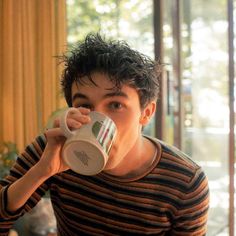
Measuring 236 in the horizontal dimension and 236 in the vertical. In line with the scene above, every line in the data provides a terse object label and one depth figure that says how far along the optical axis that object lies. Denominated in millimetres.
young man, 966
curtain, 2580
